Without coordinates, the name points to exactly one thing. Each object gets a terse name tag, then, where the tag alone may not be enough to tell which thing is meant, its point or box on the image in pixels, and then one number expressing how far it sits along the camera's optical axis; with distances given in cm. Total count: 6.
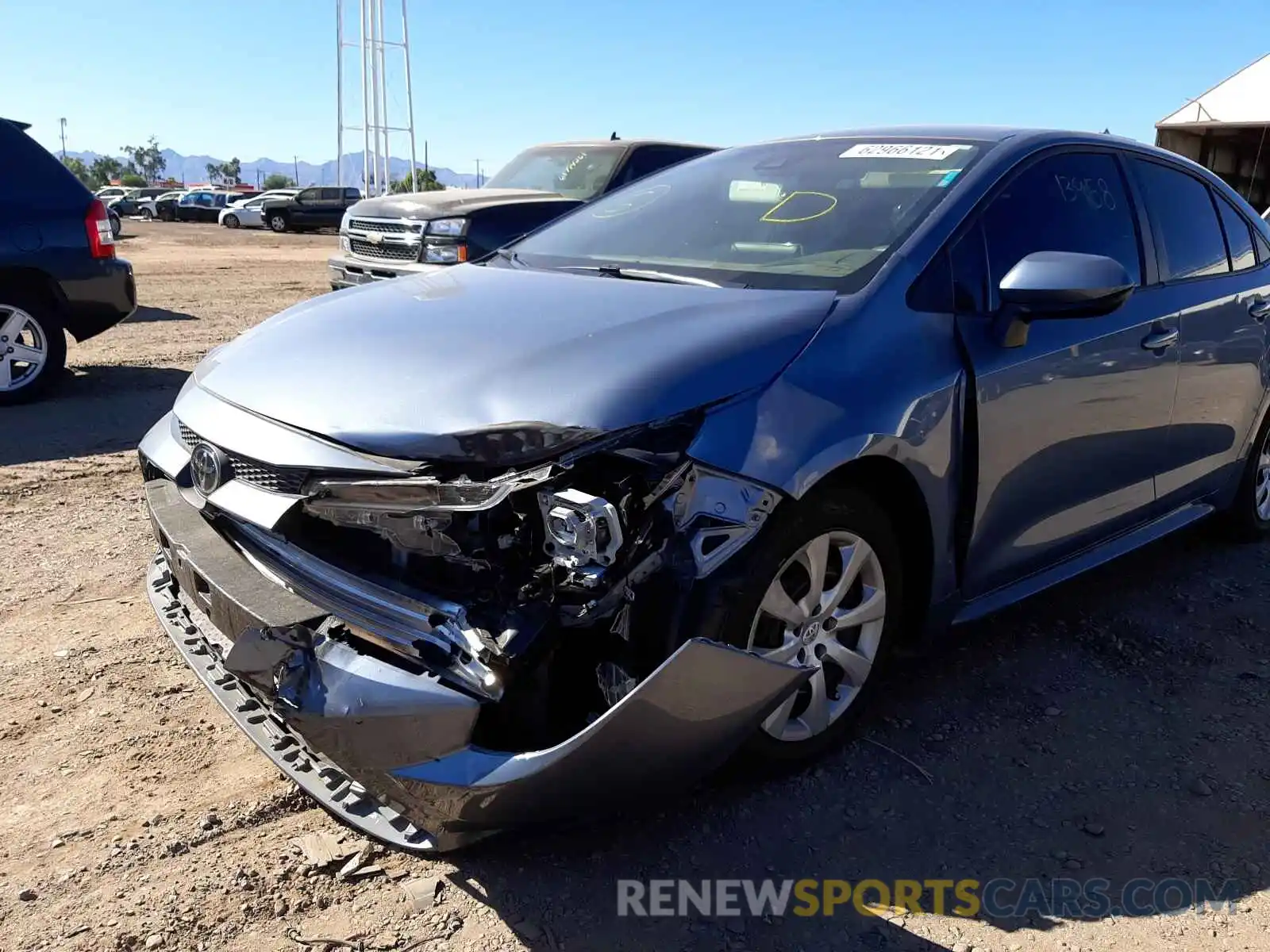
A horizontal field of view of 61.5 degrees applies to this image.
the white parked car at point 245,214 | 4003
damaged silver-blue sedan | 217
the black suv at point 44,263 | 687
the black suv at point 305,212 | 3625
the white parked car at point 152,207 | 4816
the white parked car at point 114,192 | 5247
